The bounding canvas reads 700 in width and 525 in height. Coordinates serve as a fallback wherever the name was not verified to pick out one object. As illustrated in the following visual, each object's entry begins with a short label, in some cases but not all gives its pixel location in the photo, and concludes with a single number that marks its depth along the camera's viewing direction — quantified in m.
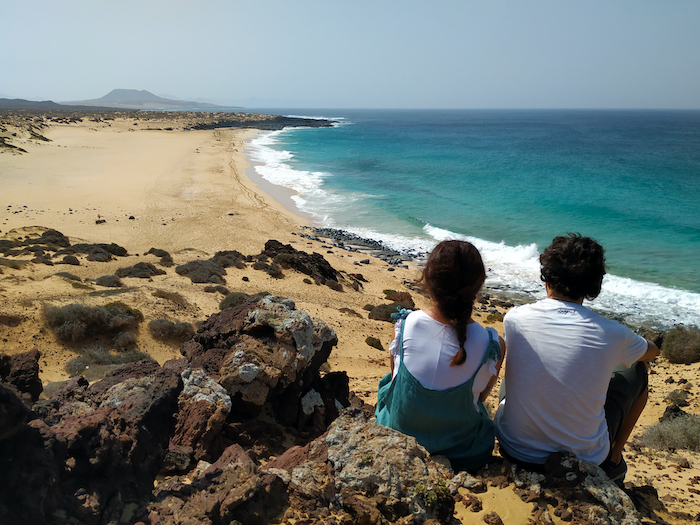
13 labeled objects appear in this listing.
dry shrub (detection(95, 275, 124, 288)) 11.95
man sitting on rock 2.81
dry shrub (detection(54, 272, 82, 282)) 11.53
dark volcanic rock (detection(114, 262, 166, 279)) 13.62
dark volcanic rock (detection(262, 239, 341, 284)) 16.34
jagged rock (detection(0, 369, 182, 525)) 2.41
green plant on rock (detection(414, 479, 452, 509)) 2.76
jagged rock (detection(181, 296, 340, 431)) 5.24
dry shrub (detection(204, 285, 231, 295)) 12.69
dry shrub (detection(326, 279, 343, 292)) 15.69
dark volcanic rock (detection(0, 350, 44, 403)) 3.91
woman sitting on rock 2.77
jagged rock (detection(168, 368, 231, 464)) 4.40
